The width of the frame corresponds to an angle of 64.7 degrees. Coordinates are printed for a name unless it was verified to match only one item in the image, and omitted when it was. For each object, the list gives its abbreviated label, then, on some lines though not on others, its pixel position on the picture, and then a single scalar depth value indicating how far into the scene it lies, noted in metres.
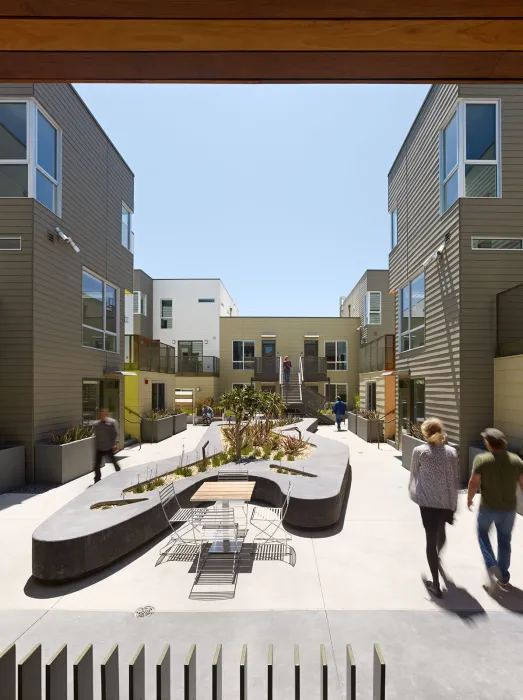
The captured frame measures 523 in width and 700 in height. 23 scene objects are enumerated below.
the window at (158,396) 18.56
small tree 9.67
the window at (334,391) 27.92
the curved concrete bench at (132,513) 4.57
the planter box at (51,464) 8.84
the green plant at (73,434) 9.23
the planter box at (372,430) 15.02
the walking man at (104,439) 8.34
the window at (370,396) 17.73
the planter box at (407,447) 10.11
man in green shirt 4.29
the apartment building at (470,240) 8.73
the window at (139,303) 28.17
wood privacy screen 1.39
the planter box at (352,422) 17.88
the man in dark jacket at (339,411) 19.34
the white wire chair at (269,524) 5.57
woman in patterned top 4.29
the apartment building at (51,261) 8.84
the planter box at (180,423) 17.70
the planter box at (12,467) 8.11
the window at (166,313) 30.45
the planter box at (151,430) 15.18
